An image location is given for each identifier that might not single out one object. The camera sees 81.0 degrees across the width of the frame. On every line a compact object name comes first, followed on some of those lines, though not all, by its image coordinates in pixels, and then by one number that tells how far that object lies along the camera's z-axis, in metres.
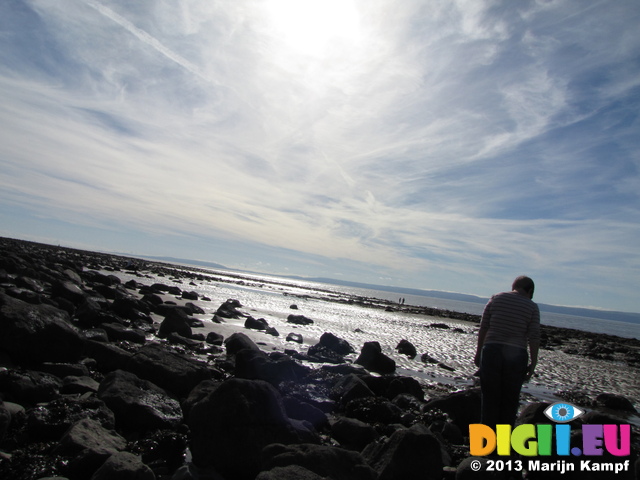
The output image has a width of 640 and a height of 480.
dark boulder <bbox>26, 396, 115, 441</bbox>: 5.48
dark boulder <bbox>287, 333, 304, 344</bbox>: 19.70
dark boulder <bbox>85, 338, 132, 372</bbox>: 8.97
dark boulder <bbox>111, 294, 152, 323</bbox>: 16.91
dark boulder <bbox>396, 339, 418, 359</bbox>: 19.62
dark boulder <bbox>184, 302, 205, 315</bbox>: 23.07
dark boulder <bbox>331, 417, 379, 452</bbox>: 7.12
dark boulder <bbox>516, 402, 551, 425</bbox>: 7.20
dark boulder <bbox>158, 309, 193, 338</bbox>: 15.42
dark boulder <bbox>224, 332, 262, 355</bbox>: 13.34
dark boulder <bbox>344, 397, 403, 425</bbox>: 8.69
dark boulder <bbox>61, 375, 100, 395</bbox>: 7.06
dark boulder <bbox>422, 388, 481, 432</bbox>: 8.87
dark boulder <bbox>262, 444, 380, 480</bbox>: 4.86
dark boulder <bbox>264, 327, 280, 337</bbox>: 20.58
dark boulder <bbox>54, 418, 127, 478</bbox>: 4.76
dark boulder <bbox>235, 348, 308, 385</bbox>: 10.17
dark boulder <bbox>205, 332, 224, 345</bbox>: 15.48
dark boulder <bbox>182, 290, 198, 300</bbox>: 32.17
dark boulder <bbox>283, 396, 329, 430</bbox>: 7.79
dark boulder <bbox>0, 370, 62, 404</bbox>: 6.36
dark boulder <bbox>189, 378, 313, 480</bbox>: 5.55
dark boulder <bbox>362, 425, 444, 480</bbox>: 5.39
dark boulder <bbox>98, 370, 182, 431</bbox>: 6.37
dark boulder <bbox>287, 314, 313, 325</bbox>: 28.07
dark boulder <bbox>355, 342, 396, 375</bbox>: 15.12
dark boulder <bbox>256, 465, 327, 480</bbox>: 4.36
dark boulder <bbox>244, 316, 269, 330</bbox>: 21.59
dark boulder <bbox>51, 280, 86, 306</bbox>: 15.99
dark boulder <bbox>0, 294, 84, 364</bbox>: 7.86
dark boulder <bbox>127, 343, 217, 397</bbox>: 7.99
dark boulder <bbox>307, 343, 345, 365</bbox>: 15.52
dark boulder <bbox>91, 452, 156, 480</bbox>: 4.31
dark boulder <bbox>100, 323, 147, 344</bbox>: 12.83
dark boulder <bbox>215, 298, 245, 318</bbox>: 25.06
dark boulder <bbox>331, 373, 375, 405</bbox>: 9.64
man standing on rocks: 5.95
